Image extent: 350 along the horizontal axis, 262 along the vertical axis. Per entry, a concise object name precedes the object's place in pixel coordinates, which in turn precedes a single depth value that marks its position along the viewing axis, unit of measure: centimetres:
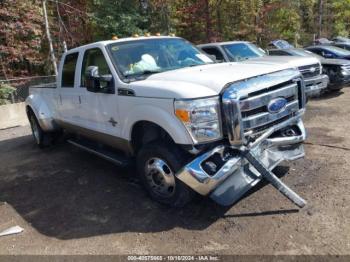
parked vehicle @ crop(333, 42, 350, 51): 1708
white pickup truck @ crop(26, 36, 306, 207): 378
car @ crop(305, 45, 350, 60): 1313
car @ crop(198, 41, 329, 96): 923
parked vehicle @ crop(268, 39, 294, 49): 1652
